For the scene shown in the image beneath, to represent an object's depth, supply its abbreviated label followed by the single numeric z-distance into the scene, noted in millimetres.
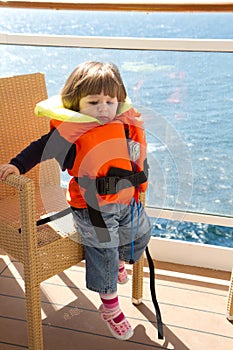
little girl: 1581
